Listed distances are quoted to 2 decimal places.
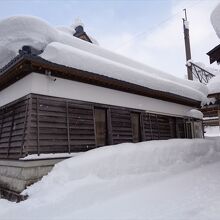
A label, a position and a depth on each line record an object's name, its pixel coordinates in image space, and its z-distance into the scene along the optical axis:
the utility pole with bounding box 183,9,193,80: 23.03
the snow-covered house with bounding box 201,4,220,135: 6.38
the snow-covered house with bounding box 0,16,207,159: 7.63
